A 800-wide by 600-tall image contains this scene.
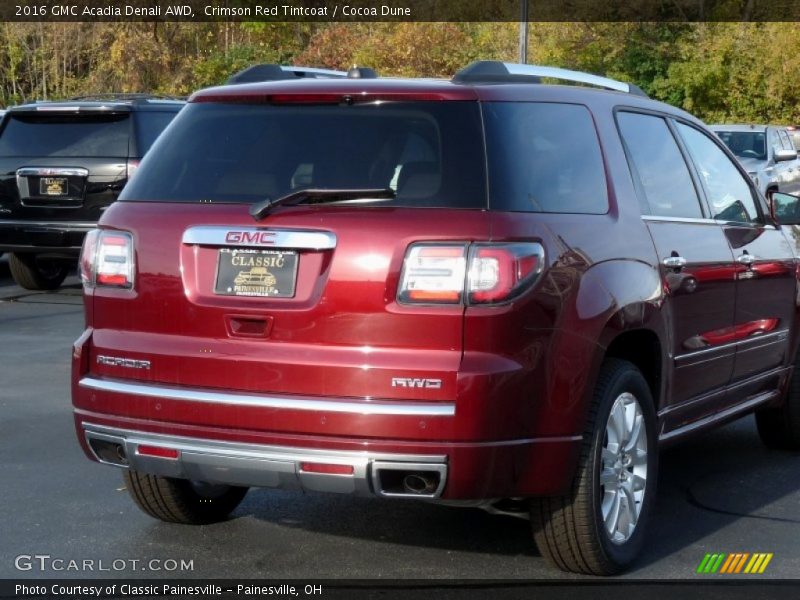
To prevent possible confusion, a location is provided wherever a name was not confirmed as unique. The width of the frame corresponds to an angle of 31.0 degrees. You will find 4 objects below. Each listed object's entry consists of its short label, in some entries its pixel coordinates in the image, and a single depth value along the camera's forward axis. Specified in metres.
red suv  4.64
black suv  13.45
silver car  24.08
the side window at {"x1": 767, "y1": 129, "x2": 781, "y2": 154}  24.53
